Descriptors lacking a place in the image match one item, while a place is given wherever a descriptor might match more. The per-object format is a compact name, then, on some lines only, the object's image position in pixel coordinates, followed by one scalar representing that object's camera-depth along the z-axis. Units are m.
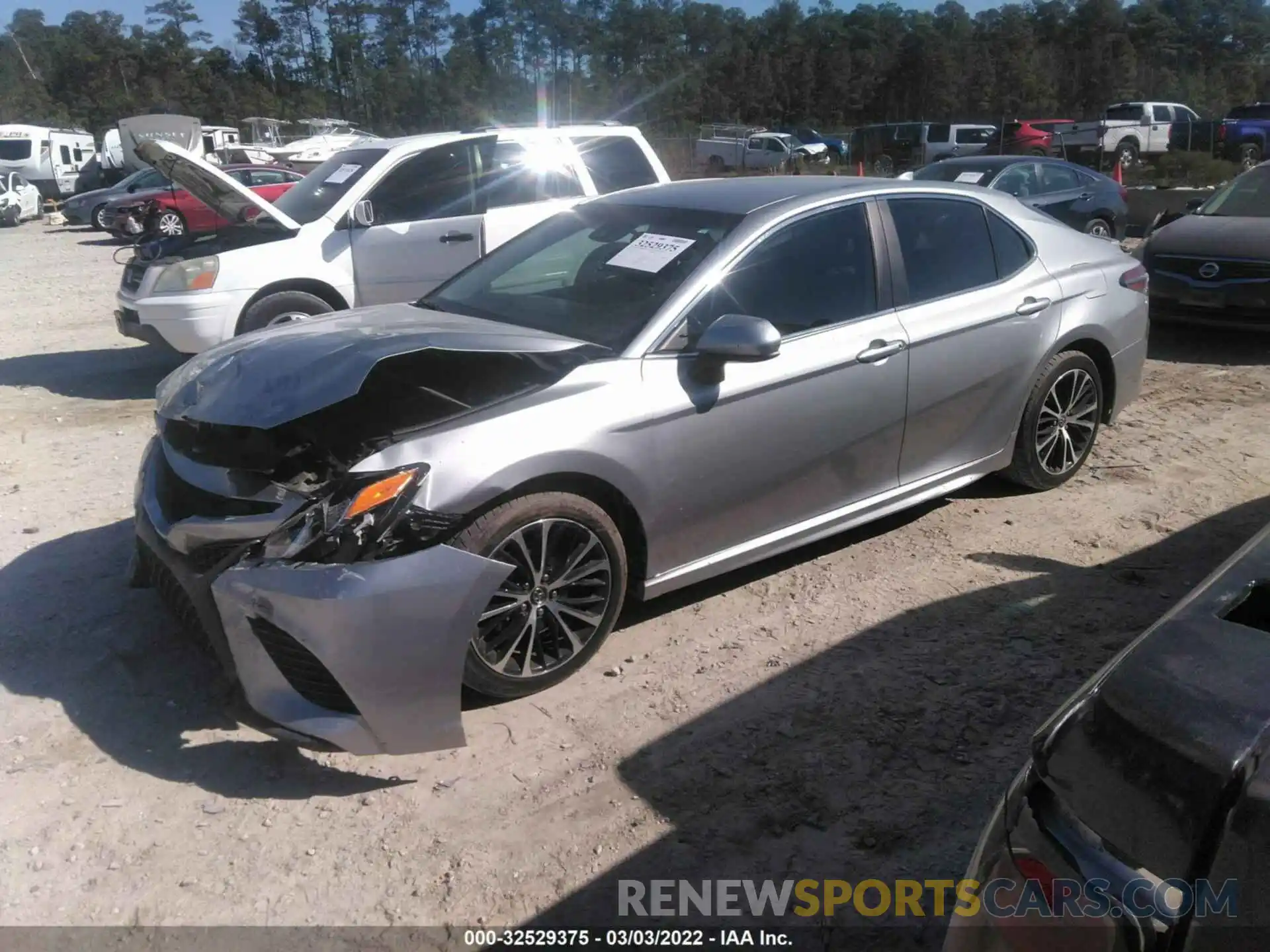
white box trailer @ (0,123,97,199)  28.48
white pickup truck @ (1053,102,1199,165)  27.88
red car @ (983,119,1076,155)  26.94
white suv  7.55
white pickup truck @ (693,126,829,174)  36.69
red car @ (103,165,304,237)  19.14
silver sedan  3.14
